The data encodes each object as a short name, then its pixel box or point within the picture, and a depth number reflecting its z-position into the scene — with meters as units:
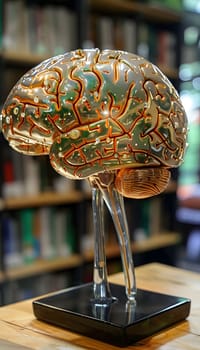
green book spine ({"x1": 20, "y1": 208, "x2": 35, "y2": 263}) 2.21
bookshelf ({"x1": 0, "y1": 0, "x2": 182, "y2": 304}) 2.14
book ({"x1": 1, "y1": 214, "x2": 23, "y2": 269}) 2.13
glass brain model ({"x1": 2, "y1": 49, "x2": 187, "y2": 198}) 0.81
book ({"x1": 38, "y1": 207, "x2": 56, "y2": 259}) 2.27
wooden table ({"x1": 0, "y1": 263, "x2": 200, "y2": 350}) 0.84
